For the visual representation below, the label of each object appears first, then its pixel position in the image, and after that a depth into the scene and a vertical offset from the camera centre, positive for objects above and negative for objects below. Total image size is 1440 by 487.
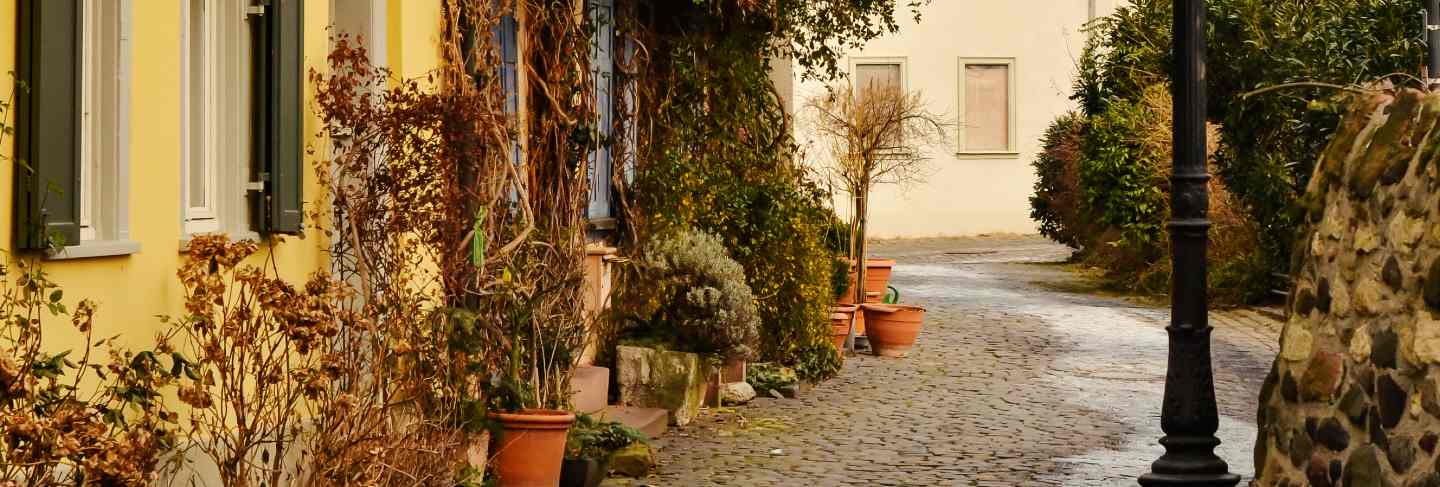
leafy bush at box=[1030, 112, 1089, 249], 27.67 +0.73
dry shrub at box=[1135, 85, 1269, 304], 21.25 -0.04
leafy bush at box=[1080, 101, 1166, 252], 23.11 +0.70
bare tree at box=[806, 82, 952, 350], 18.08 +0.98
